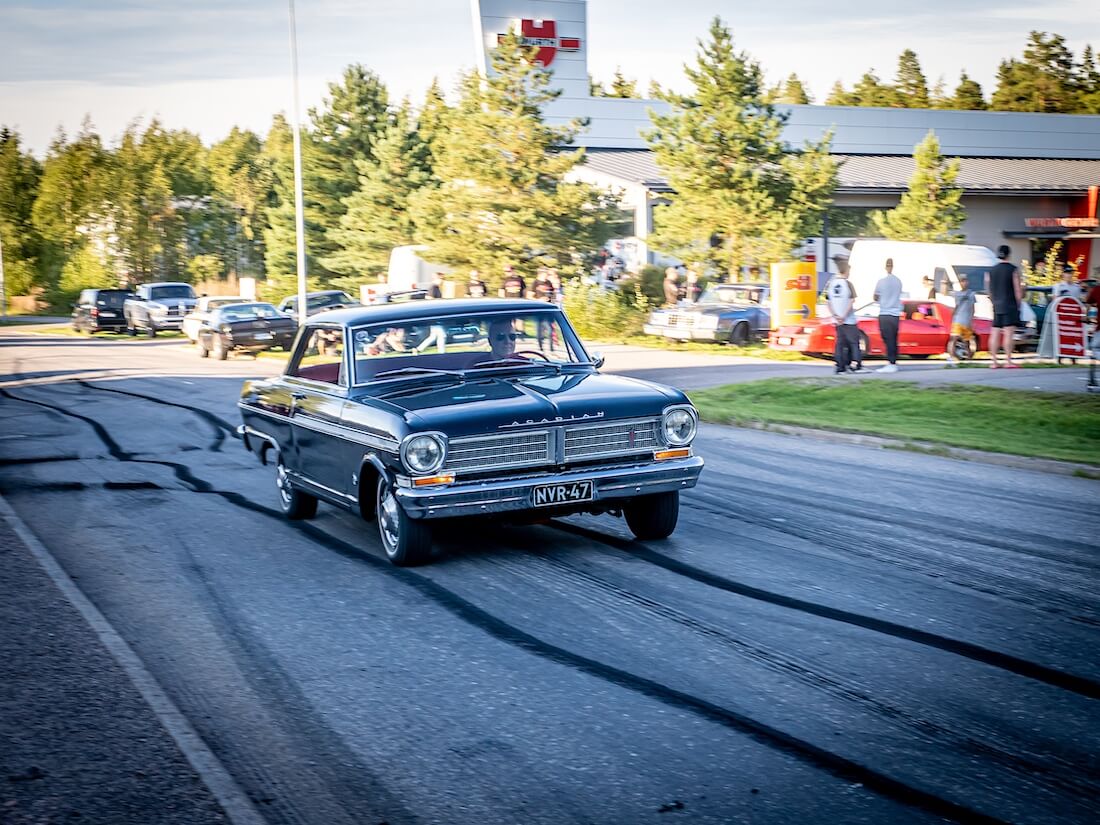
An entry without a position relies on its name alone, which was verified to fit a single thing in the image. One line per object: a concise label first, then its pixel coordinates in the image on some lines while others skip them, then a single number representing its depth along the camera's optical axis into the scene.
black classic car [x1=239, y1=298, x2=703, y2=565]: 7.43
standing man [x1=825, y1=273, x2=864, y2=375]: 20.44
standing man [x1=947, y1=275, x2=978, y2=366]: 25.09
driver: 8.74
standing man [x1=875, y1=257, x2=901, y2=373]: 21.44
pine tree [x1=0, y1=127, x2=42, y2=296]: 82.44
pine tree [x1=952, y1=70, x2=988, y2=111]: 124.75
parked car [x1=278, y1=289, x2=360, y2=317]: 41.09
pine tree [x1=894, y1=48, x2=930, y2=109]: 129.12
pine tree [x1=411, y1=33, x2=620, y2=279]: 37.81
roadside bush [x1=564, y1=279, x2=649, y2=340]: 34.50
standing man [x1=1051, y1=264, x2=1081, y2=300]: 20.91
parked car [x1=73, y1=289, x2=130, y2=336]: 52.78
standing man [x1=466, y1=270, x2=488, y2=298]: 35.81
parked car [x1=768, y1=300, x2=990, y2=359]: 24.86
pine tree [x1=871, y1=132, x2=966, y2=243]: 44.50
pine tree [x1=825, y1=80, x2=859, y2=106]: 133.25
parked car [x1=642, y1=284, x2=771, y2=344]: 30.38
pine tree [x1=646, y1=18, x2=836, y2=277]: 37.25
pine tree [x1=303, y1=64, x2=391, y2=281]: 62.59
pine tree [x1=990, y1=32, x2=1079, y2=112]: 120.94
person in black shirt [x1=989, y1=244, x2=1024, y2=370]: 19.39
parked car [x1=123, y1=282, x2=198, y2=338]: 50.28
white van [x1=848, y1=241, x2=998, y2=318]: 27.47
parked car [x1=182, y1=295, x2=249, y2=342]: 38.32
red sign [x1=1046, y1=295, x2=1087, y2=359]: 19.81
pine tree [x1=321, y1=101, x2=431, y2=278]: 58.12
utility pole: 32.50
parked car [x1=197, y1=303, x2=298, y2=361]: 34.47
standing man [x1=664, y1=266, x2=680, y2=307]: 33.97
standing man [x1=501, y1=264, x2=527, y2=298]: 32.88
